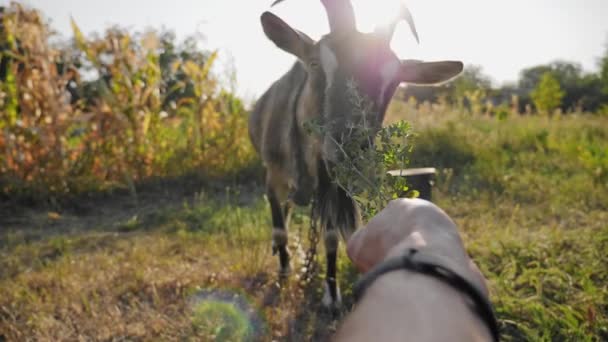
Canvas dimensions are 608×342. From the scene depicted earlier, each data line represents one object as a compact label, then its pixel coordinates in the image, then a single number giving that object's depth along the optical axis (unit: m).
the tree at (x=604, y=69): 28.53
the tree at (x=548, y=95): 24.94
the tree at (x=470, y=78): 23.29
